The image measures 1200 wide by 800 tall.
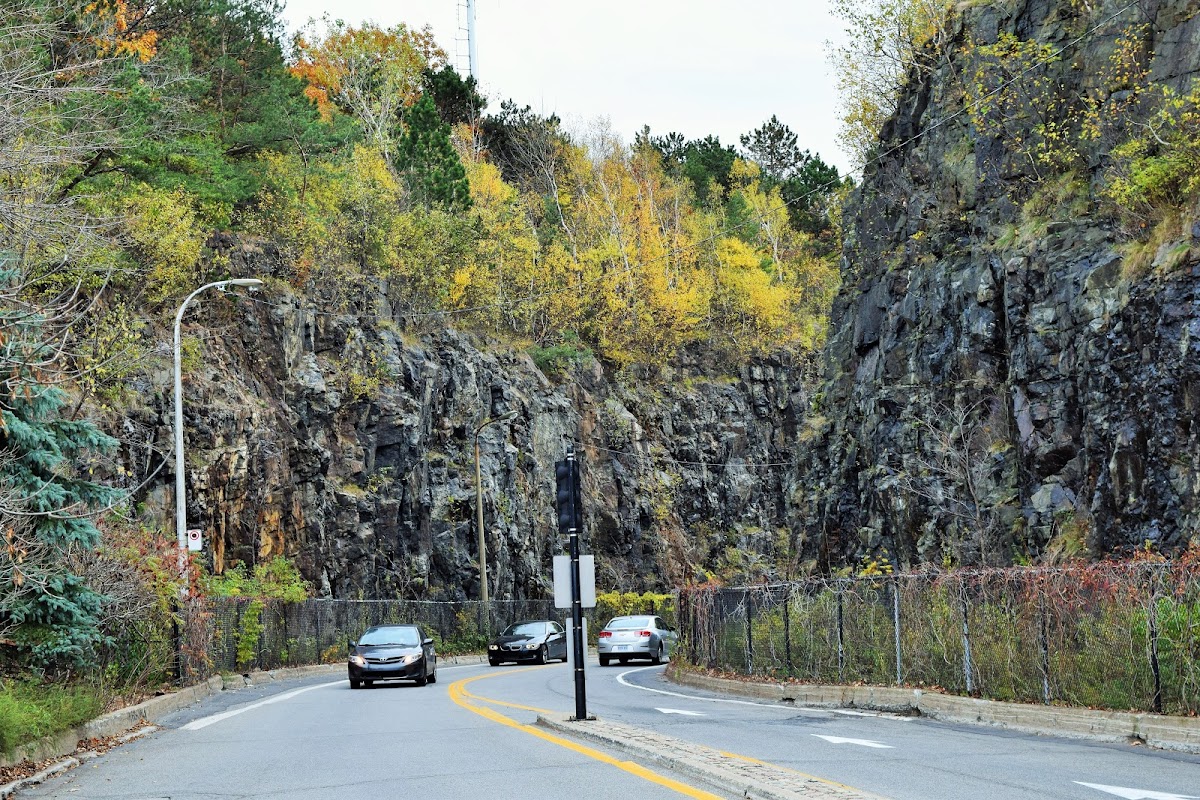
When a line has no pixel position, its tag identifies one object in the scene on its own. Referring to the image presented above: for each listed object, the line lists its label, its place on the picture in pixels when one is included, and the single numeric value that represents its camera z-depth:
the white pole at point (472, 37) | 77.94
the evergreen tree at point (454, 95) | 68.69
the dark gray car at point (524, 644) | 40.56
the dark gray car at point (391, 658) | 27.30
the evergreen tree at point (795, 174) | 78.44
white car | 38.88
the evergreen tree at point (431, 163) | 57.59
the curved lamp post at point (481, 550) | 45.19
